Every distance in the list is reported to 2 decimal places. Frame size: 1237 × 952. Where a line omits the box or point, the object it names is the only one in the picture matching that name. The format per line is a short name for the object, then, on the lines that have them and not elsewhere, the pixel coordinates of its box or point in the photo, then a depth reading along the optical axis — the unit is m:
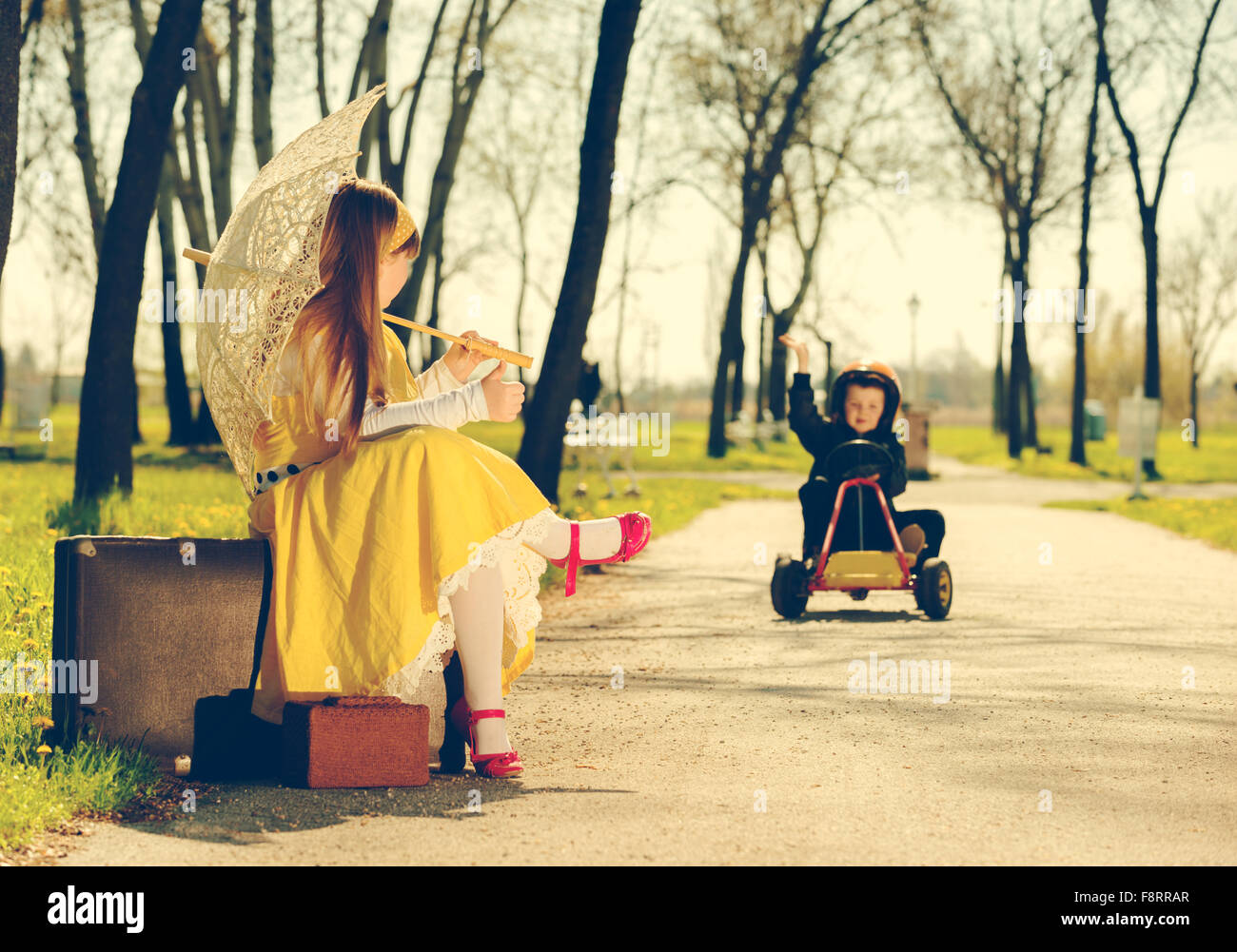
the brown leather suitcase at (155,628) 4.12
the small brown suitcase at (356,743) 4.08
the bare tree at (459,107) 18.38
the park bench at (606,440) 16.41
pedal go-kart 7.98
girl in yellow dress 4.16
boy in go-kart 8.28
